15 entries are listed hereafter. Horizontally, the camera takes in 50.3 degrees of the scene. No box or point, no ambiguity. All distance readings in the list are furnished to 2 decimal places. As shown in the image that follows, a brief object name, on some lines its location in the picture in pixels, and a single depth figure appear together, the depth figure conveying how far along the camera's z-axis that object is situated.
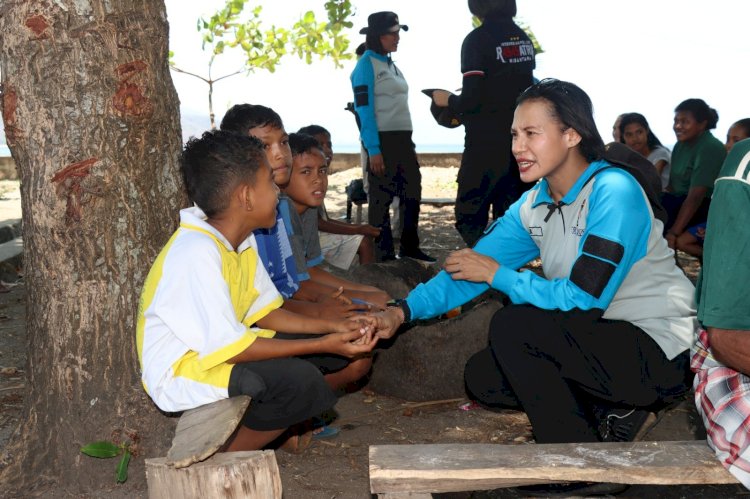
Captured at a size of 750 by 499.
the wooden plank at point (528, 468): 2.30
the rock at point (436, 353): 4.29
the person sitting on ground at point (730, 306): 2.19
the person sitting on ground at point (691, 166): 6.68
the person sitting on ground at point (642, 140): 7.75
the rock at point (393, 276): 4.69
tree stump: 2.21
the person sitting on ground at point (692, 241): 6.59
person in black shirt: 5.71
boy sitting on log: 2.77
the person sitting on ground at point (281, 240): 3.84
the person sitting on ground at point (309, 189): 4.30
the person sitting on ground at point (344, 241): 5.62
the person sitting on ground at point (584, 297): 3.04
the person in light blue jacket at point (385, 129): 7.15
